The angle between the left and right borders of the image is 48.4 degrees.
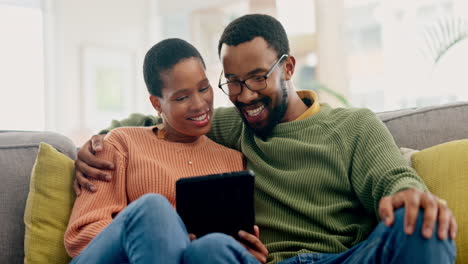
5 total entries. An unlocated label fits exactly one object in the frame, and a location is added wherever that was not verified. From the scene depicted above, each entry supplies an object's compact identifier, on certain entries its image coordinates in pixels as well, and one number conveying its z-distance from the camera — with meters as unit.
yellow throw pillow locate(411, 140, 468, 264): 1.28
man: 1.34
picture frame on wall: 4.54
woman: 1.11
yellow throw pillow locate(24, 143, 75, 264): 1.37
